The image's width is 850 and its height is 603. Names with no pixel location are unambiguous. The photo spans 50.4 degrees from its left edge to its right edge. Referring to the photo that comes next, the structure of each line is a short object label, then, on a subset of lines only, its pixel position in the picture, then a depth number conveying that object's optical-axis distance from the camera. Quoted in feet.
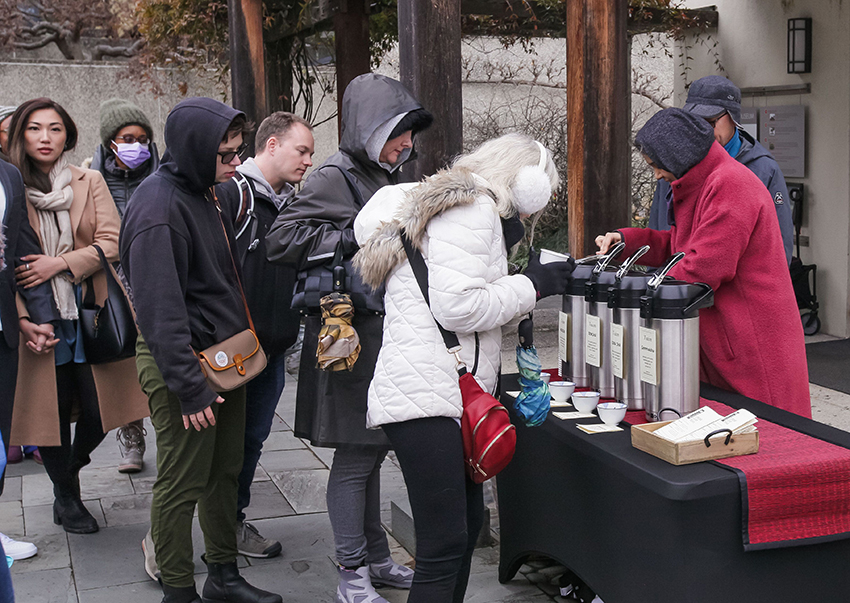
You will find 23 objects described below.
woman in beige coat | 11.73
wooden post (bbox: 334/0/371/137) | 22.34
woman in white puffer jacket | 7.50
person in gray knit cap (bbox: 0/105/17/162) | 12.62
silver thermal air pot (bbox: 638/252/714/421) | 8.04
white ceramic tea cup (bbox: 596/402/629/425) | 8.39
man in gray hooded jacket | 9.23
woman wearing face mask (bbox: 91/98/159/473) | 14.02
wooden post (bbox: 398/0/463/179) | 11.75
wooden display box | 7.18
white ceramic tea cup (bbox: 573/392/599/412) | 8.80
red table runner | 7.00
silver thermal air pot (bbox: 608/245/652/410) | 8.48
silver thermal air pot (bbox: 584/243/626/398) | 8.90
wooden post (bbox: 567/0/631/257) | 15.53
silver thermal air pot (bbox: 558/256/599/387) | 9.17
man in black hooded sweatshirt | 8.50
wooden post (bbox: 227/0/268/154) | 20.57
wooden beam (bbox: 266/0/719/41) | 24.11
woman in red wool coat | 8.75
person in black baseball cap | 11.27
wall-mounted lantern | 22.26
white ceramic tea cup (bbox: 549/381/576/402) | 9.21
